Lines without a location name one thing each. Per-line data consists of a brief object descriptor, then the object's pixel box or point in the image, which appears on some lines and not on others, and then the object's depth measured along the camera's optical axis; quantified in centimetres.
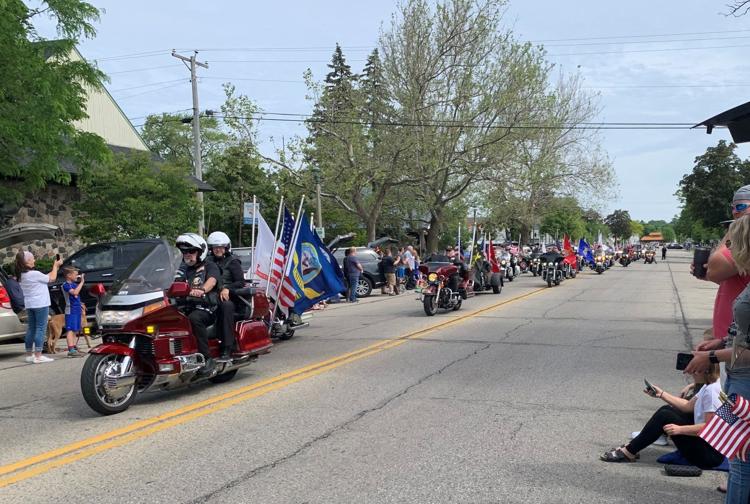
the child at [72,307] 1112
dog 1131
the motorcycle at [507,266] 3238
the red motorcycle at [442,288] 1570
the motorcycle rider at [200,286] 734
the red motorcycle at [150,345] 654
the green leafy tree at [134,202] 1852
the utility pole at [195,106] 3088
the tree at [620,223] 14162
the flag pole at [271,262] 1027
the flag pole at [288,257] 1038
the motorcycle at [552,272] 2666
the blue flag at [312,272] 1067
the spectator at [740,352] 321
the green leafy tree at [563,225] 7674
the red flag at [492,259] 2321
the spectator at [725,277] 423
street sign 1794
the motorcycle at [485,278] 2217
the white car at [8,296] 1059
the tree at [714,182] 6894
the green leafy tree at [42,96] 1216
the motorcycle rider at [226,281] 766
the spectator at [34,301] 1027
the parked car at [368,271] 2384
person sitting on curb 468
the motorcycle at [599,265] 3959
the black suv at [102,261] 1291
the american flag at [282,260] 1030
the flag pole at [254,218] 1014
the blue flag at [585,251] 3866
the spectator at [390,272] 2391
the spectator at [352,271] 2145
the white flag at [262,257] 1038
